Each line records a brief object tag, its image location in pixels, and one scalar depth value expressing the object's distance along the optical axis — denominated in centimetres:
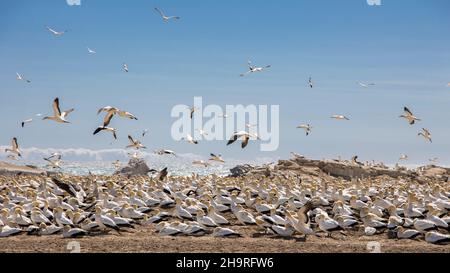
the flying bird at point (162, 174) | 3381
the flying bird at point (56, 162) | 4051
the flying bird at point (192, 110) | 3553
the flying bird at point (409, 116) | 3459
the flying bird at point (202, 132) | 3722
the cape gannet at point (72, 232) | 1902
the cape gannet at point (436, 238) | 1853
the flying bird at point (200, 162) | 4255
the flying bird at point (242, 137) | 2808
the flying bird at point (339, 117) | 3590
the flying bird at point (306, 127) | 3931
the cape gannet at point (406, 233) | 1925
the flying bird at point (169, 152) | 3181
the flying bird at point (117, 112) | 2608
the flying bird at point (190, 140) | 3409
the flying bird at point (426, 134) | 4006
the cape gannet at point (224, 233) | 1903
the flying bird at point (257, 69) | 3316
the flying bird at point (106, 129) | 2641
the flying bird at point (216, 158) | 3651
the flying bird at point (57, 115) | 2618
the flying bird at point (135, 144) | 3550
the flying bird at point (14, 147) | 3275
